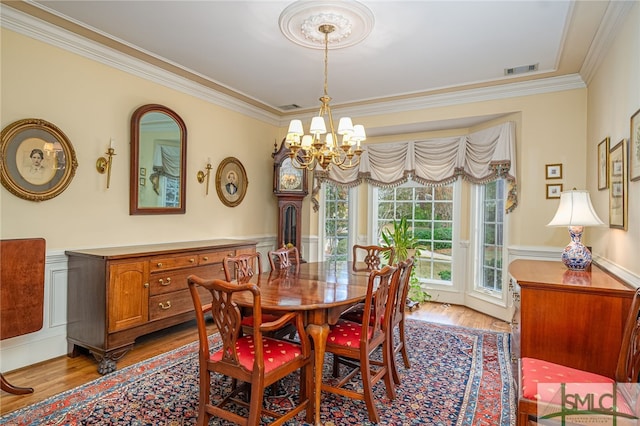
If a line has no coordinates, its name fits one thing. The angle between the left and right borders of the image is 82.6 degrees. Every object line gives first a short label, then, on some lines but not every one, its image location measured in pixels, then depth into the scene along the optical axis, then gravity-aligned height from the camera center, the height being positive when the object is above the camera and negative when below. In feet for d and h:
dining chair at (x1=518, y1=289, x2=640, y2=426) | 5.22 -2.52
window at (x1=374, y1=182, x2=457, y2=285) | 16.79 -0.14
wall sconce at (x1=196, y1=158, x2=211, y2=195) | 14.23 +1.57
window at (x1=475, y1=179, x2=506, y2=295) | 14.53 -0.76
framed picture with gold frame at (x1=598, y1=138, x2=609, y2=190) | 9.63 +1.50
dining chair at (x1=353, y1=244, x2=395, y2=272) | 11.56 -1.44
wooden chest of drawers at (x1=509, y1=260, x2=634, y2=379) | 6.93 -2.01
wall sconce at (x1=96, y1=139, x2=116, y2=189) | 10.95 +1.52
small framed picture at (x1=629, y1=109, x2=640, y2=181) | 7.15 +1.44
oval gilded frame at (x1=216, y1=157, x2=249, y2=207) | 15.17 +1.42
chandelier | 9.12 +1.99
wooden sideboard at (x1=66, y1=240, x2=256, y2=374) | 9.52 -2.32
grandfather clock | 17.30 +0.90
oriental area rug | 7.19 -4.02
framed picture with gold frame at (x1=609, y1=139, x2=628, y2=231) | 8.07 +0.76
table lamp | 8.70 -0.04
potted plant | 15.70 -1.41
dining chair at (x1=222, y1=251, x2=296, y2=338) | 7.90 -1.60
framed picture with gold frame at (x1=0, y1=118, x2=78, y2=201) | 9.01 +1.38
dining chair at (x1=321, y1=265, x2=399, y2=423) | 7.15 -2.61
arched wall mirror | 11.82 +1.80
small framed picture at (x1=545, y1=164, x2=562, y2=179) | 12.67 +1.65
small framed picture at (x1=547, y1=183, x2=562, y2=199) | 12.67 +0.98
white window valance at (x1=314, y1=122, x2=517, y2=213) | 13.60 +2.35
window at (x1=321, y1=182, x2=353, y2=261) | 18.62 -0.37
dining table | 6.95 -1.67
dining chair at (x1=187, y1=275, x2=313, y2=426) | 6.01 -2.54
